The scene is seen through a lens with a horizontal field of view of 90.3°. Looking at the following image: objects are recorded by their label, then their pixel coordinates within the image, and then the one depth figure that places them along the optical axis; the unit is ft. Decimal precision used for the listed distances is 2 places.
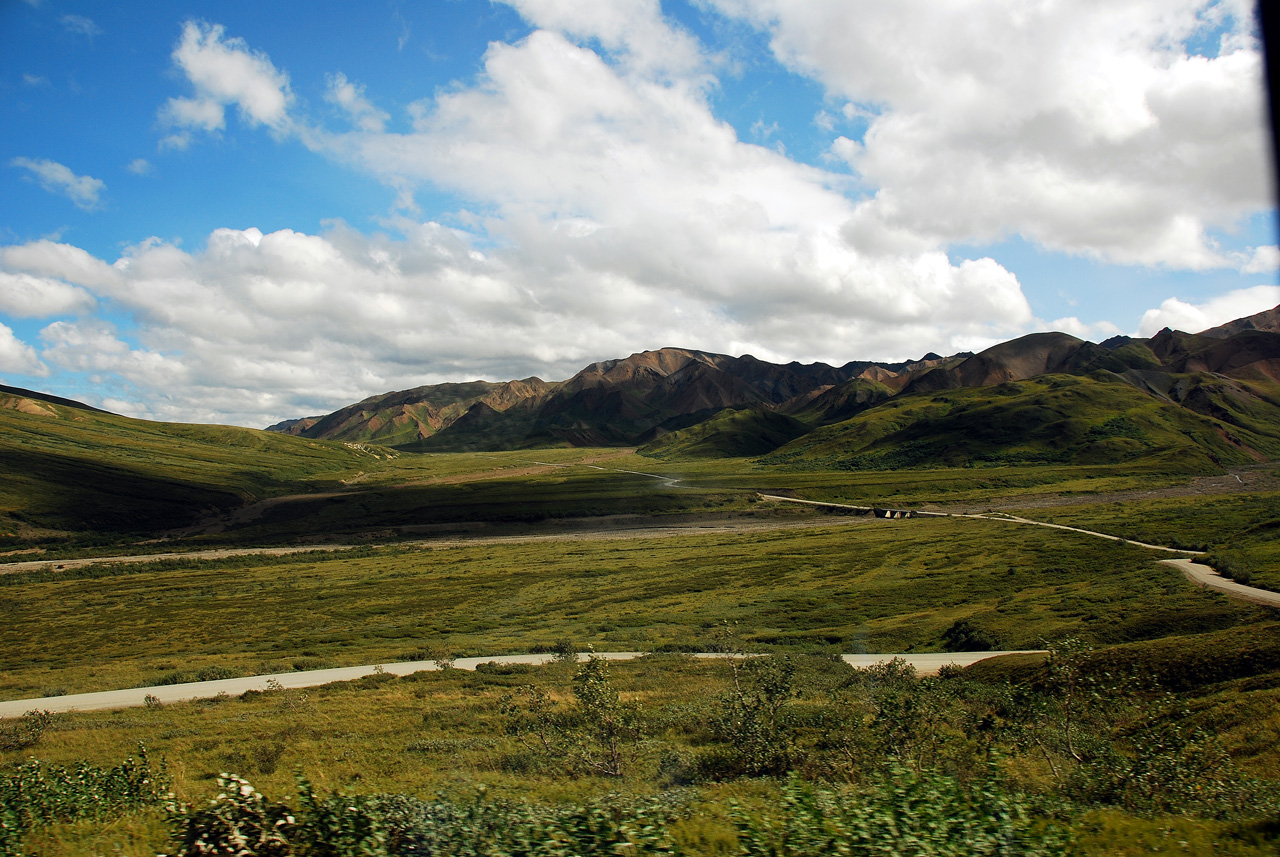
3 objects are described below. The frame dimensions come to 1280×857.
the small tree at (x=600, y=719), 69.56
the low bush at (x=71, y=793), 45.52
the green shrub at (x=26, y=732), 89.71
